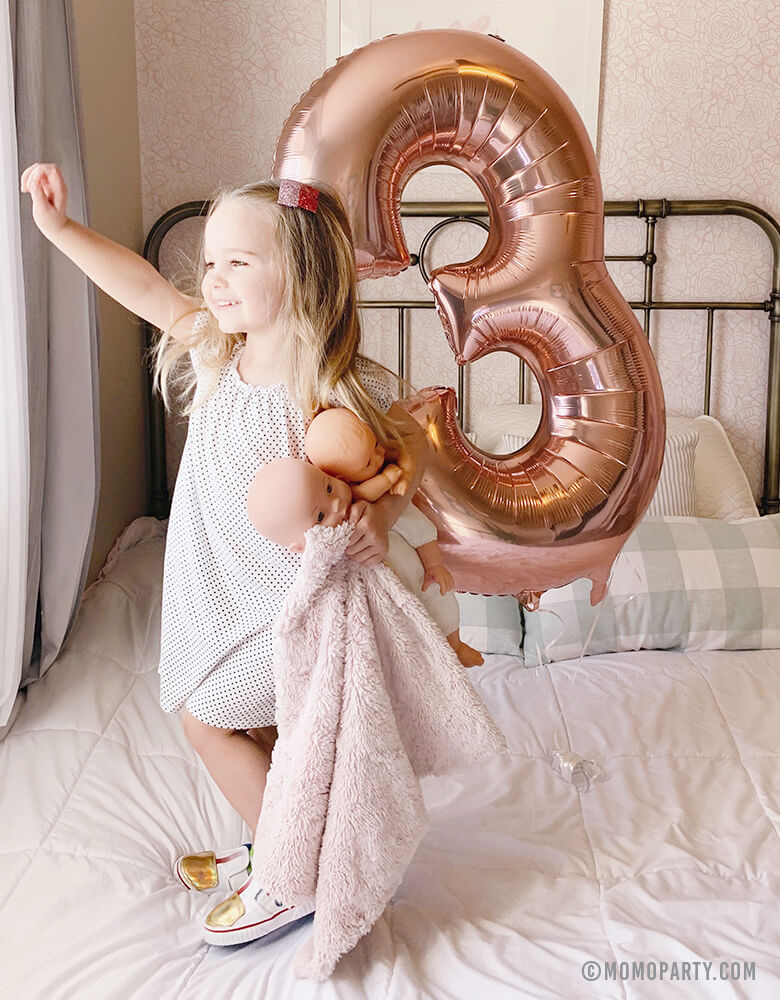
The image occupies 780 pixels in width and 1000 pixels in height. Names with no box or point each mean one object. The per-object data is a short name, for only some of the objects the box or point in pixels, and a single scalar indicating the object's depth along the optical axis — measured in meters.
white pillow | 2.22
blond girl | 1.07
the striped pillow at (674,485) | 2.14
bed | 1.10
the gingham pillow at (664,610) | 1.91
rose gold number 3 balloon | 1.17
